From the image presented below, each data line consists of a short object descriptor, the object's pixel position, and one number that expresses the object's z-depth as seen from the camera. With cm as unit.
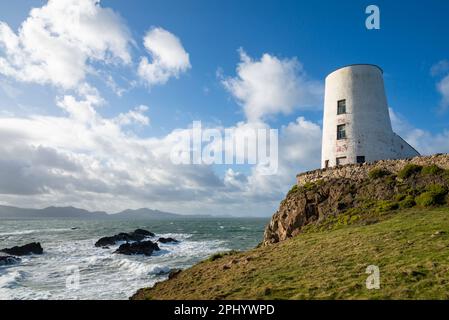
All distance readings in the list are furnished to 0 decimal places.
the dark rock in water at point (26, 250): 4719
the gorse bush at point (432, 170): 2348
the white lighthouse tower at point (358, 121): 3203
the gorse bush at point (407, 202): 2205
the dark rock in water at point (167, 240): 6453
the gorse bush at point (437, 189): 2142
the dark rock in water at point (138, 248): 4631
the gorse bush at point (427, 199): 2106
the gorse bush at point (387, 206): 2241
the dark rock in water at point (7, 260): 3858
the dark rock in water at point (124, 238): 6118
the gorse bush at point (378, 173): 2667
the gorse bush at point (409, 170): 2483
